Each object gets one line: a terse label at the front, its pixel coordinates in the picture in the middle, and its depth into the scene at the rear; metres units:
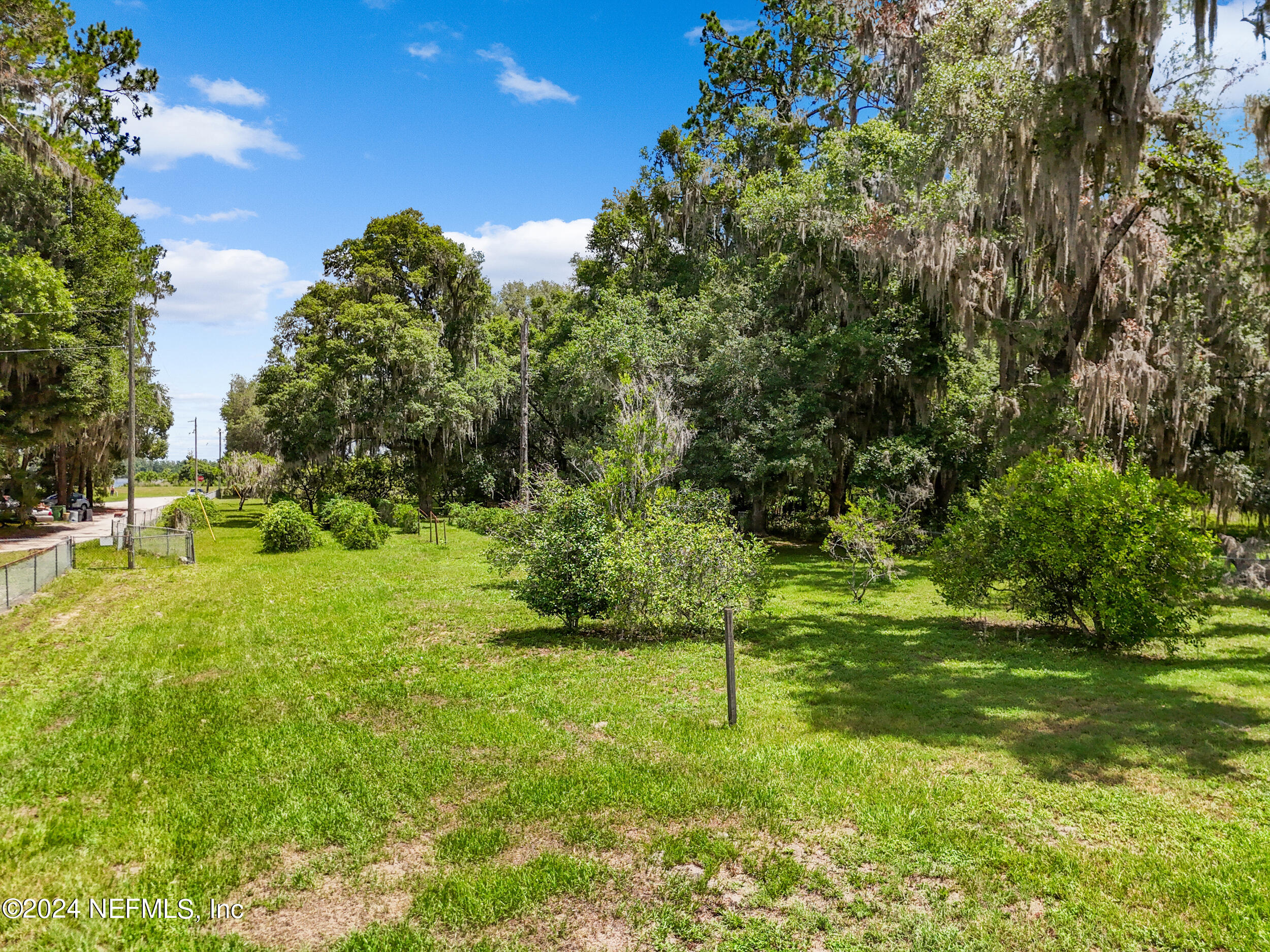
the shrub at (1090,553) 9.38
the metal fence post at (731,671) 6.79
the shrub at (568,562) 10.64
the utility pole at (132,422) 19.28
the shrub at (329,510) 27.20
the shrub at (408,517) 30.52
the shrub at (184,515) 29.20
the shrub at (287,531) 23.55
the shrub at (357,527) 24.31
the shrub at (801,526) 28.62
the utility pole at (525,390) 24.77
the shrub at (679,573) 10.33
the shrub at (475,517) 29.69
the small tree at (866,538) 14.82
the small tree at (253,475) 39.19
